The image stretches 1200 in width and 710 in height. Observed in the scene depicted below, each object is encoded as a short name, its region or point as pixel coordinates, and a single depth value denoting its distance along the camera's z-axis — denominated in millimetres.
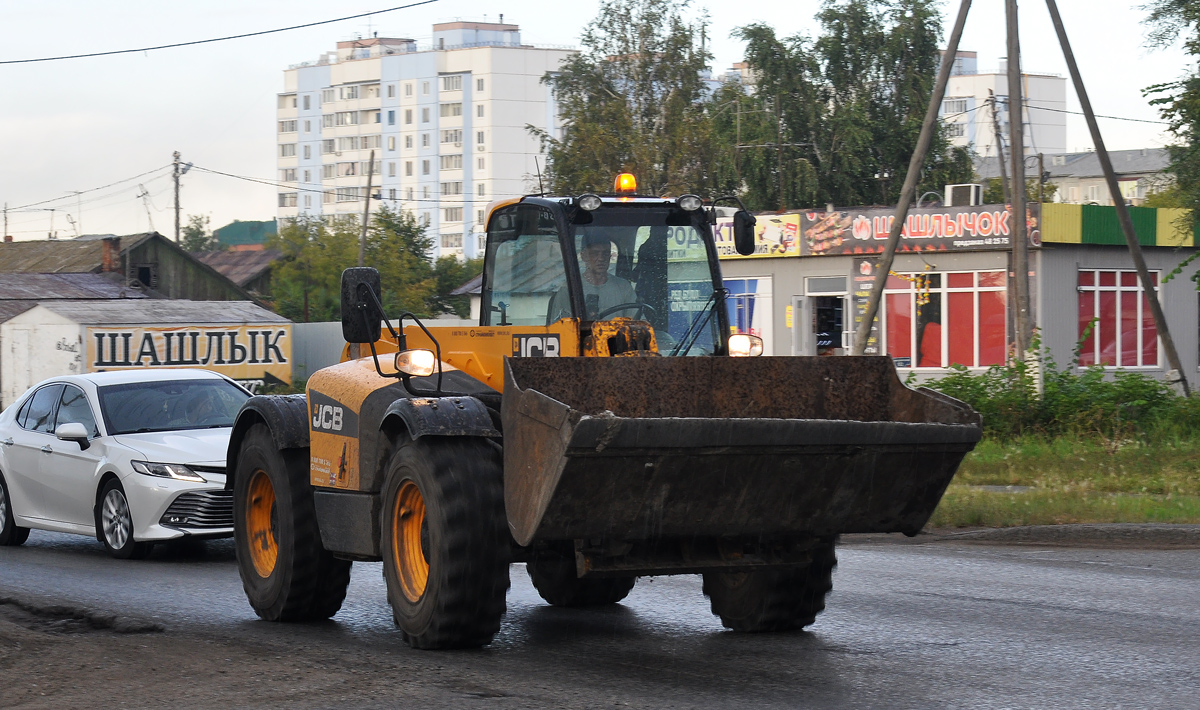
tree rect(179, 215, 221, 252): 141262
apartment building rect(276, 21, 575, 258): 137750
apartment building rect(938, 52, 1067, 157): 145375
